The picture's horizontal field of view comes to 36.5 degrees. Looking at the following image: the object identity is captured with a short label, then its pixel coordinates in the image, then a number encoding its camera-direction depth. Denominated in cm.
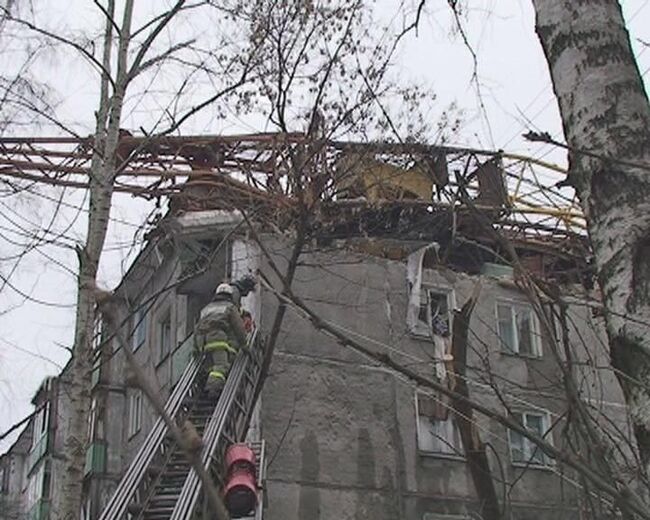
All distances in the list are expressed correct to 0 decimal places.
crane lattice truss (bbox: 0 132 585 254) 1073
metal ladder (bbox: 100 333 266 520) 825
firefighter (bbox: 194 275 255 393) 1120
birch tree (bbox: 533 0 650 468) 250
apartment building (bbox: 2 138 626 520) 1585
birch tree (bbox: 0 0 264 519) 720
